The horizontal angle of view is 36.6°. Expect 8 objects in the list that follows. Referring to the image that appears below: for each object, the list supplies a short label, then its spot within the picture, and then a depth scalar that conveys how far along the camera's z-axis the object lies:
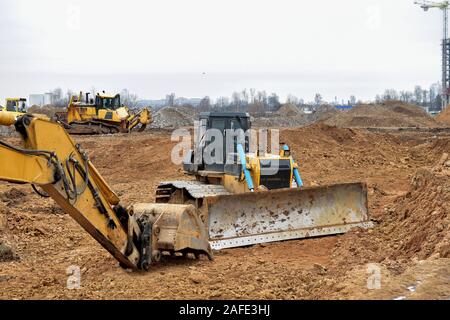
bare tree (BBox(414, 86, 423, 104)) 158.00
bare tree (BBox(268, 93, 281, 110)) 108.87
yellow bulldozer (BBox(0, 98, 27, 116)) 38.87
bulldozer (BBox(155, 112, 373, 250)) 11.51
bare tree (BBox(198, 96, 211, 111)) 88.16
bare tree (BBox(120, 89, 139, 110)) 107.41
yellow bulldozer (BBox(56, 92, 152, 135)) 39.12
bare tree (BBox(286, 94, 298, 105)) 137.82
